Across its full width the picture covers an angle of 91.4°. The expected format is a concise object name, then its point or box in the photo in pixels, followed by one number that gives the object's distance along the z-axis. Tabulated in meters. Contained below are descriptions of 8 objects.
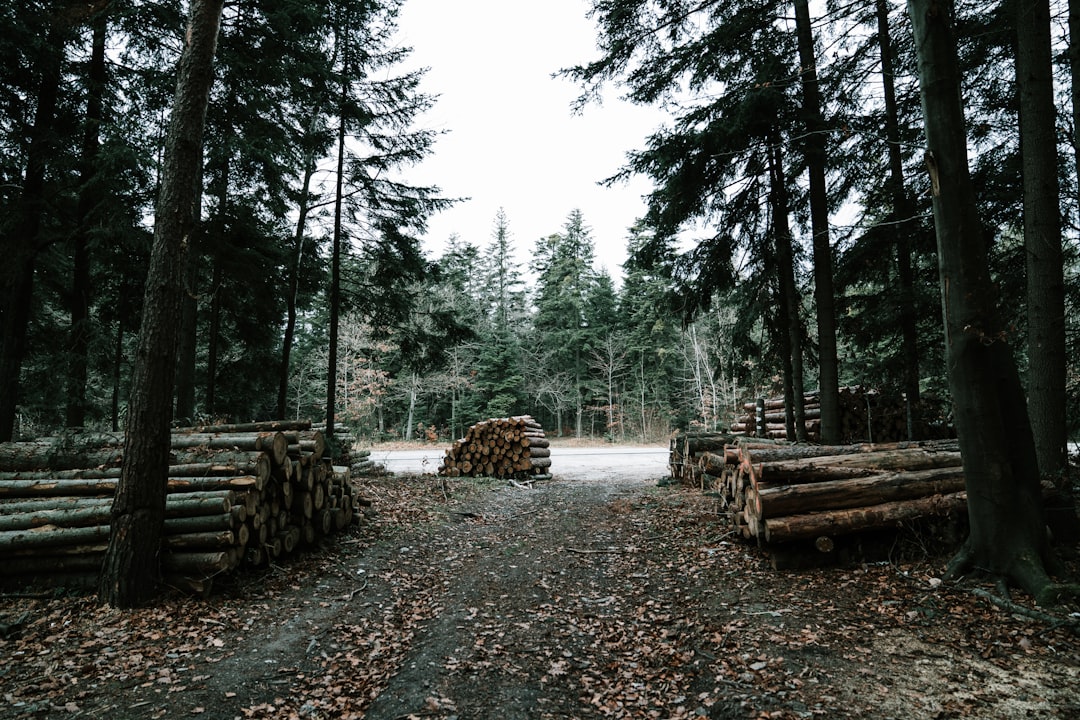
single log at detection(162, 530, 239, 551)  5.20
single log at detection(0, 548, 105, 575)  5.13
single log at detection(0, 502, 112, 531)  5.30
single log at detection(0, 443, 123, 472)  6.41
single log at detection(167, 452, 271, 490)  5.90
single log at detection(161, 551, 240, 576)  5.09
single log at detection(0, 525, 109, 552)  5.09
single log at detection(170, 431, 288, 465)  6.31
